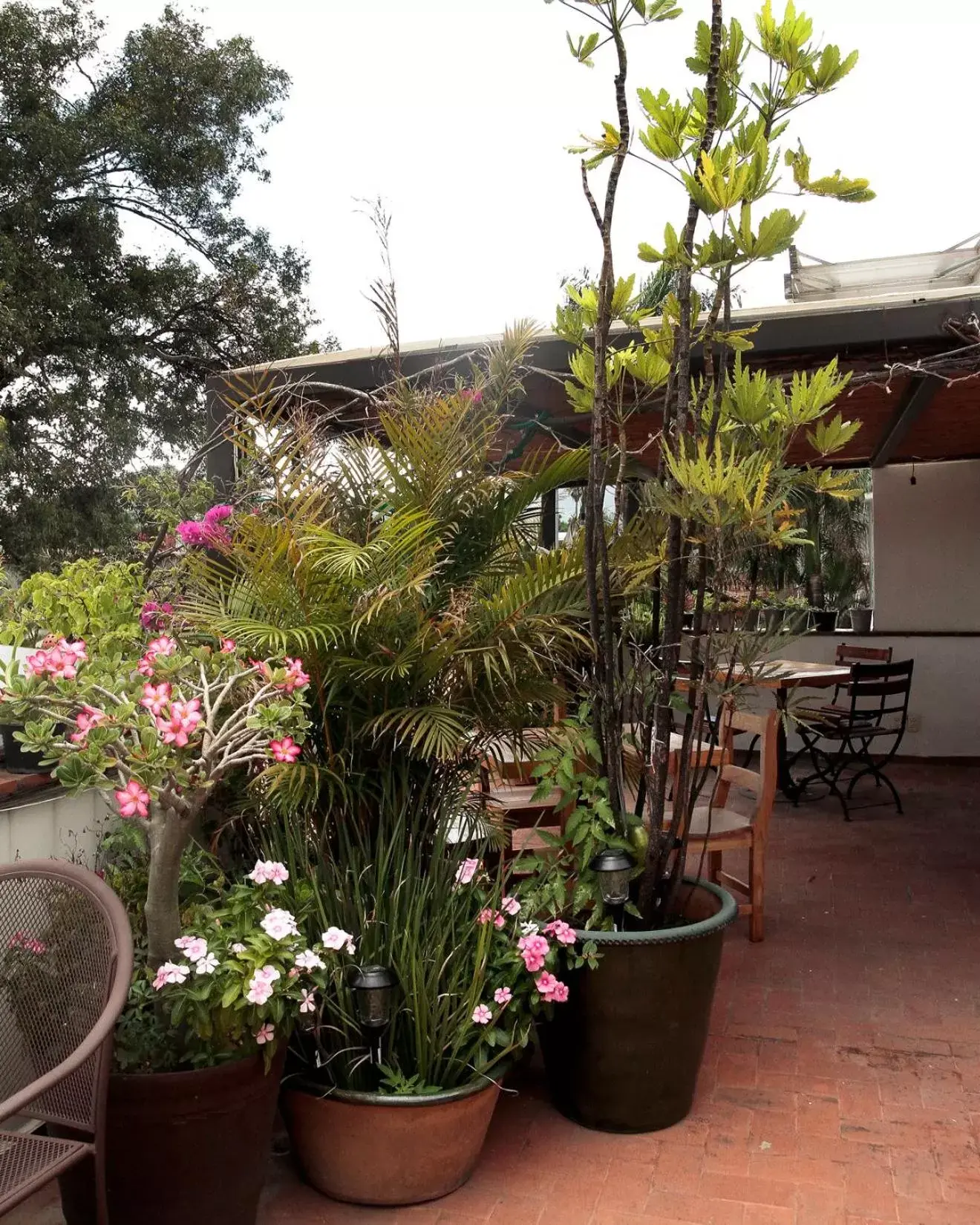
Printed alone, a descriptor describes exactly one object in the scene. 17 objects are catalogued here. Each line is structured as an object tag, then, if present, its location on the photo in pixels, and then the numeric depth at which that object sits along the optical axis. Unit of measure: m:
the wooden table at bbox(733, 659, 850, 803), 5.50
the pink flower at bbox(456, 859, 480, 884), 2.61
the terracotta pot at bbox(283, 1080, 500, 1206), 2.30
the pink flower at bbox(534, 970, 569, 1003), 2.45
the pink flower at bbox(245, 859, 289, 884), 2.25
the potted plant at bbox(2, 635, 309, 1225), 1.91
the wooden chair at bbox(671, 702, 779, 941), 3.80
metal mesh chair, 1.81
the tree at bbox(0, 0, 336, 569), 11.47
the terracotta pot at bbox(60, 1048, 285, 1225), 2.00
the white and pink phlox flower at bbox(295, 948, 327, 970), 2.14
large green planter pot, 2.57
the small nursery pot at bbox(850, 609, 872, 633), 8.41
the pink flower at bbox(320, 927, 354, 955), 2.24
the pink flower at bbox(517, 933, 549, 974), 2.45
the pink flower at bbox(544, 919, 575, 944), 2.51
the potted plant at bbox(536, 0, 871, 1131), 2.41
